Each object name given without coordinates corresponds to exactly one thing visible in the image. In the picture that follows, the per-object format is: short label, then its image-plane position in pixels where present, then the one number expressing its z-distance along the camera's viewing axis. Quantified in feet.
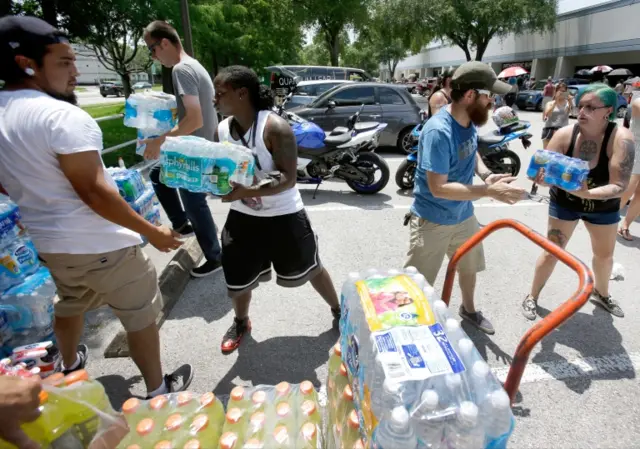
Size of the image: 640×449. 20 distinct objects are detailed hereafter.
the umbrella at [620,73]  56.75
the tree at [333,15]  88.28
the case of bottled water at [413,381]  3.92
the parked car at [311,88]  36.19
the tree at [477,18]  96.32
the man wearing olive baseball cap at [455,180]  7.32
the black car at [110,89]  121.90
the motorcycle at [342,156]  19.75
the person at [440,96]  18.74
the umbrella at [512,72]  57.67
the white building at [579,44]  87.71
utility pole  22.18
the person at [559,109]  25.44
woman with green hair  8.79
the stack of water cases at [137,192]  9.96
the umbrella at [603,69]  56.78
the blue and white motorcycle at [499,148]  21.40
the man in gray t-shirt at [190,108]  10.55
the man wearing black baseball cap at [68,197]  5.43
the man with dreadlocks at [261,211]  7.54
